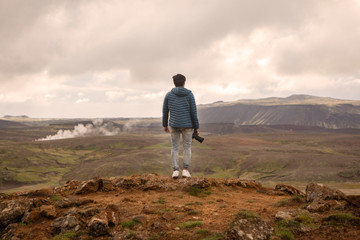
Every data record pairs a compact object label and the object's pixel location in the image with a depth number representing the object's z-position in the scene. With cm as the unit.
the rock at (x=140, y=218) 593
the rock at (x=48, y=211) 641
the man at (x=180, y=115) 965
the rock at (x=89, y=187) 905
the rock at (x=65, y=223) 585
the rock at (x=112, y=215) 575
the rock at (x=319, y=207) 586
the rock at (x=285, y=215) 551
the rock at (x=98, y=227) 541
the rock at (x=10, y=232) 564
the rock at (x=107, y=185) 964
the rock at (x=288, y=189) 1005
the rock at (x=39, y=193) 806
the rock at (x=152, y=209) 655
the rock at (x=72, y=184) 976
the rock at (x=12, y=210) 623
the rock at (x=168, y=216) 607
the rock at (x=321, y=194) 668
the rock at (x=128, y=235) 506
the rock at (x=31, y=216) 624
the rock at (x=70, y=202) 709
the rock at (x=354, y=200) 550
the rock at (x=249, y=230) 467
